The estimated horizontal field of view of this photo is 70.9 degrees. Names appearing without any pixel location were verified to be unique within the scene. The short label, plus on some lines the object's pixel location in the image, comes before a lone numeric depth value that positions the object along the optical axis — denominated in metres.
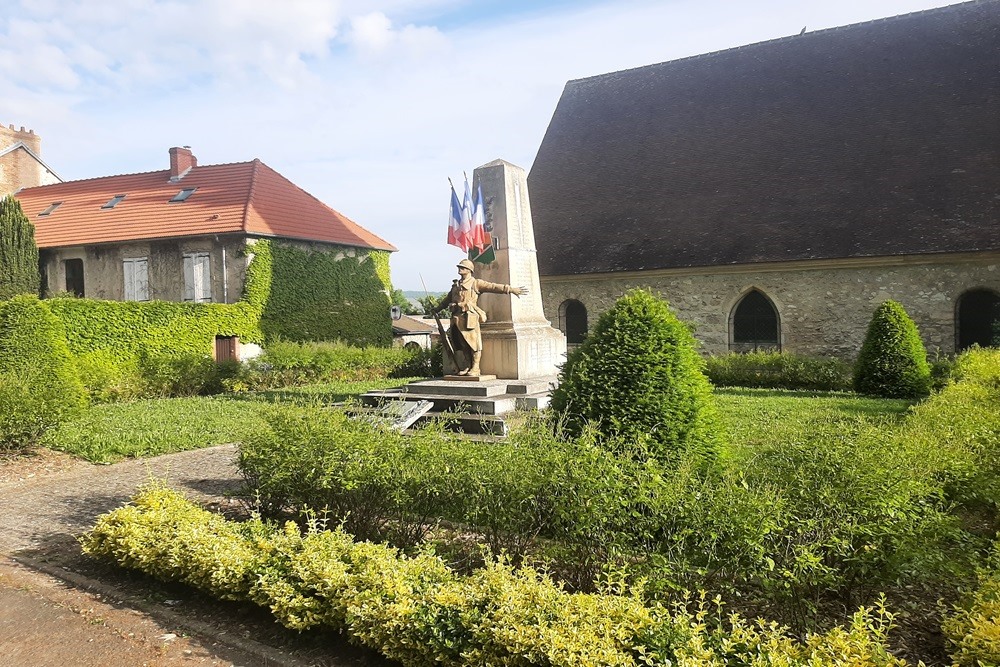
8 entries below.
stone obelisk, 9.73
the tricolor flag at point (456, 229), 9.88
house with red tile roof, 21.36
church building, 16.31
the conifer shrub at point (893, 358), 13.24
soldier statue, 9.40
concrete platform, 8.75
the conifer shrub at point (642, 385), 5.21
